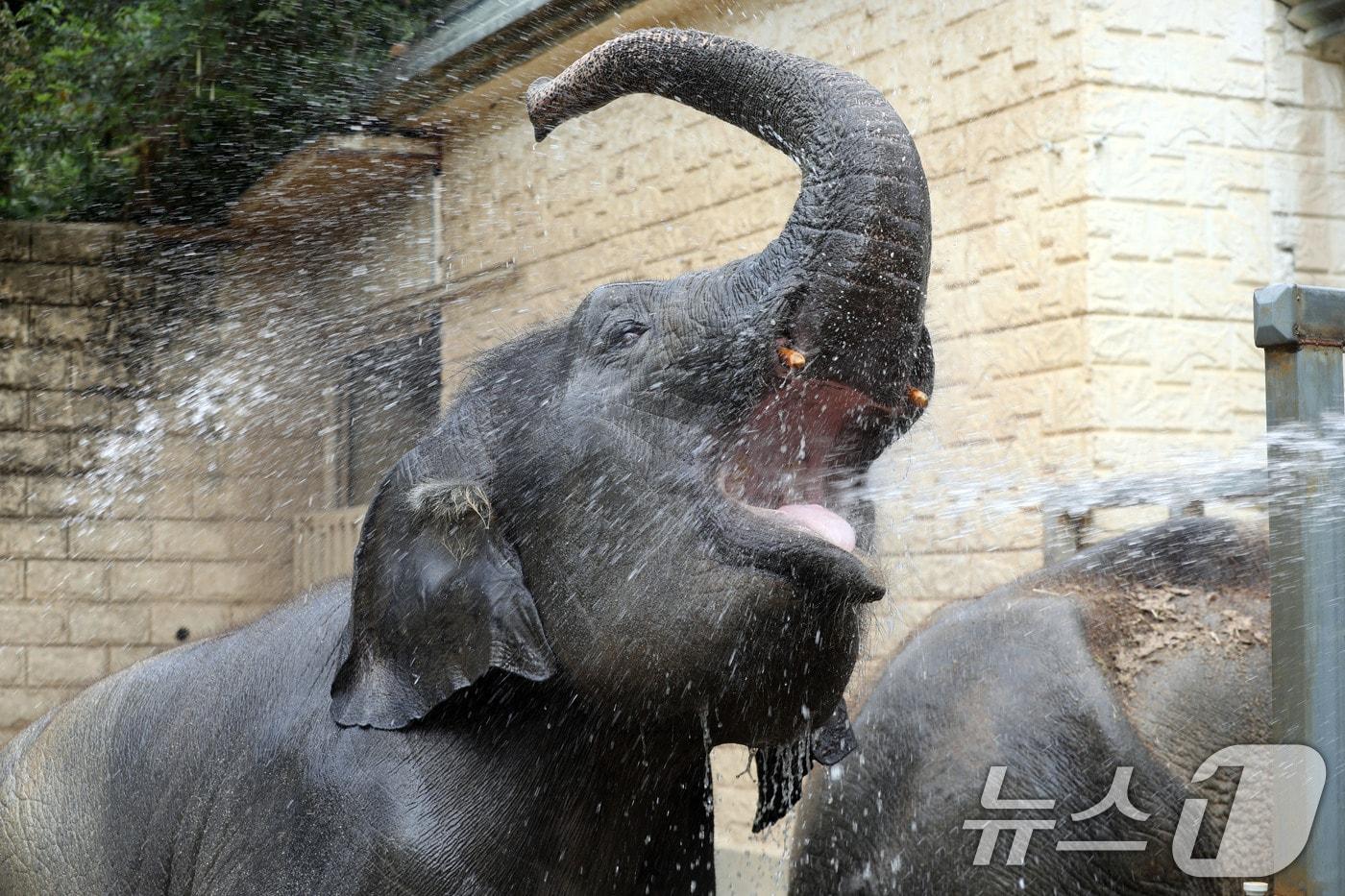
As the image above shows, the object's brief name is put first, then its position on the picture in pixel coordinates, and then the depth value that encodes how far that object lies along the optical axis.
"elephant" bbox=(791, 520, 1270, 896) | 3.38
